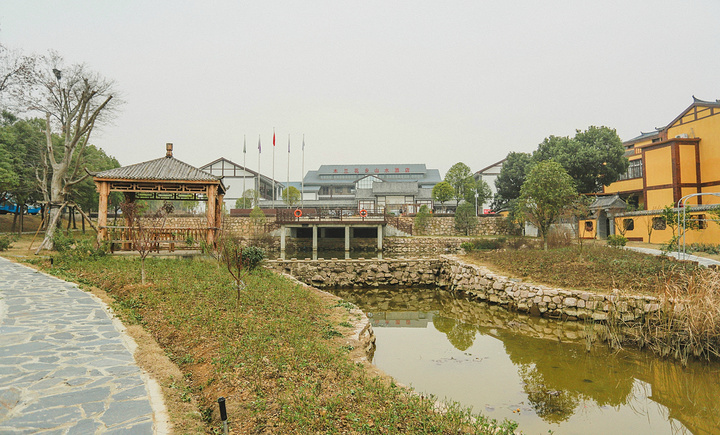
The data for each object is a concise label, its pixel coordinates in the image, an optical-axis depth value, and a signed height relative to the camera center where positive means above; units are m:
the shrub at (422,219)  31.64 +0.35
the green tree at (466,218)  31.55 +0.43
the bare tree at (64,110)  15.01 +4.97
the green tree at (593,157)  26.86 +4.74
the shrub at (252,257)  11.15 -1.02
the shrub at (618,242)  16.77 -0.85
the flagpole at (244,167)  37.97 +5.92
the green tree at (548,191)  17.48 +1.49
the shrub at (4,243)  14.53 -0.80
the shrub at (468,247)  19.05 -1.23
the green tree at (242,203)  37.26 +2.03
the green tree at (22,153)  22.53 +4.44
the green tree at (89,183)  24.81 +2.66
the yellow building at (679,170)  21.02 +3.16
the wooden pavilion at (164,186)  12.52 +1.29
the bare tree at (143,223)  11.29 +0.00
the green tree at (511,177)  32.84 +4.22
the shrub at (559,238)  17.75 -0.74
